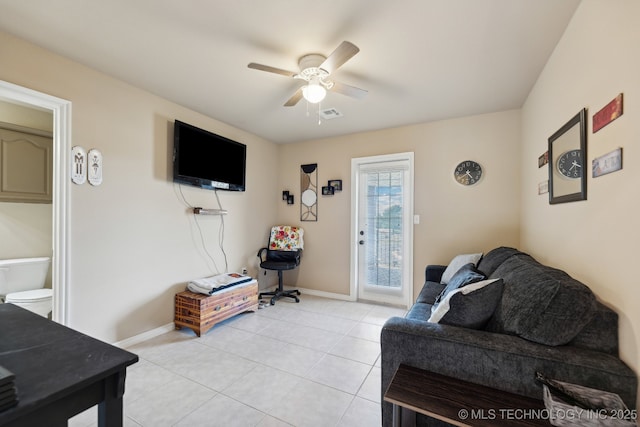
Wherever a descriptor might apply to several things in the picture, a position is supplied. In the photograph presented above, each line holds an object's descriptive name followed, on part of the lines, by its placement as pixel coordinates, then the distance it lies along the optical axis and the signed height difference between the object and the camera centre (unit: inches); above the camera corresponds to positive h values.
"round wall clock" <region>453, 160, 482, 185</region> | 125.3 +19.5
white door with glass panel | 142.9 -9.1
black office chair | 155.8 -23.2
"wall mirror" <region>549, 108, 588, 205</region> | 57.7 +12.8
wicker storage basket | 36.1 -28.0
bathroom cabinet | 108.0 +20.1
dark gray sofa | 41.9 -23.5
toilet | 102.1 -29.9
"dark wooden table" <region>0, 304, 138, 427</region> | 26.8 -18.6
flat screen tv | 113.7 +25.4
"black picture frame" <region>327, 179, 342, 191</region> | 157.5 +17.2
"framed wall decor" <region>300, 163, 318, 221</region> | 166.1 +12.9
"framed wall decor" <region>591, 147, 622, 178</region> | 45.0 +9.2
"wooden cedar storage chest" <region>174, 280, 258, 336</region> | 108.0 -41.5
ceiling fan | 68.0 +41.0
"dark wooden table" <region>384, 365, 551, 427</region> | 39.9 -30.9
